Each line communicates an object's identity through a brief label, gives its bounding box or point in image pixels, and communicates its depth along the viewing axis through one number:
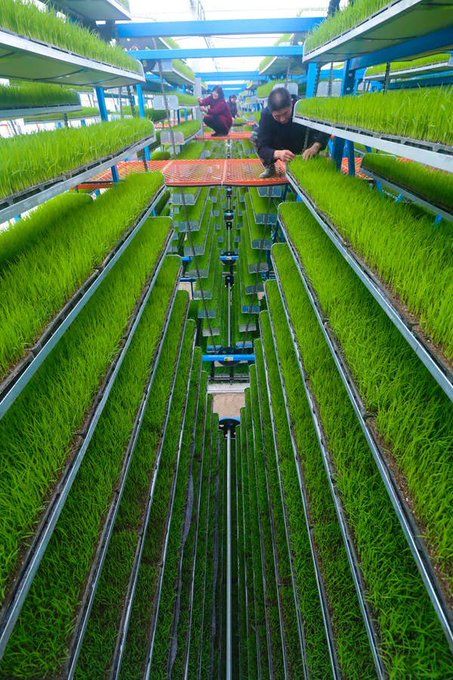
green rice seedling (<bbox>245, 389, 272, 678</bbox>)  1.66
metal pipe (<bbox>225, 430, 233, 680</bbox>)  1.89
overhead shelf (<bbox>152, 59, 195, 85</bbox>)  5.00
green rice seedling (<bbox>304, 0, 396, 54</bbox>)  1.37
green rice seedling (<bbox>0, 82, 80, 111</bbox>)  2.51
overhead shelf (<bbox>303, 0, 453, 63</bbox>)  1.16
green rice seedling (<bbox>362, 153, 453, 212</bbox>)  1.65
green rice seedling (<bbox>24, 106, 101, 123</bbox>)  5.19
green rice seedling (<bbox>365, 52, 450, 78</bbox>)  3.80
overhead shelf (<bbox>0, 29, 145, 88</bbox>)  1.21
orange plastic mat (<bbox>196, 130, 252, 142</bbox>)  7.49
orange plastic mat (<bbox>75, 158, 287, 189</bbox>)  2.82
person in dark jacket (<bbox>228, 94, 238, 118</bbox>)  12.05
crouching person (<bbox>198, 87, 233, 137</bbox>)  6.54
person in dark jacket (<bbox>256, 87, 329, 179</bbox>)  2.78
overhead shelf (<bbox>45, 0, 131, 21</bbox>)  2.55
